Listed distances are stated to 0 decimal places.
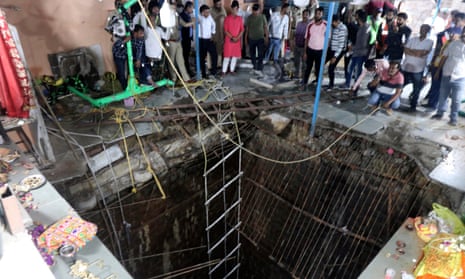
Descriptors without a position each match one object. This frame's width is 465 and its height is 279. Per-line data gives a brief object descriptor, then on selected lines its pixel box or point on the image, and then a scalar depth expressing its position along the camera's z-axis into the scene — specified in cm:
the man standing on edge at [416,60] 565
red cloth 357
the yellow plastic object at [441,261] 310
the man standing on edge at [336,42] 635
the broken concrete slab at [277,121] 587
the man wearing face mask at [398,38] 612
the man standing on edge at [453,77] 519
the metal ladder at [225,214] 584
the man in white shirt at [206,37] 685
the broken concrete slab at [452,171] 429
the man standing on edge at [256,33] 731
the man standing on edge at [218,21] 754
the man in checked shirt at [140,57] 601
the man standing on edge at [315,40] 641
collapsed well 469
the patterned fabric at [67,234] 274
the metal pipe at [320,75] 491
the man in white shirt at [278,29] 728
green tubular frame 574
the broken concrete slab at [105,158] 461
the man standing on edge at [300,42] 700
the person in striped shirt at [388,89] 575
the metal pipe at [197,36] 642
